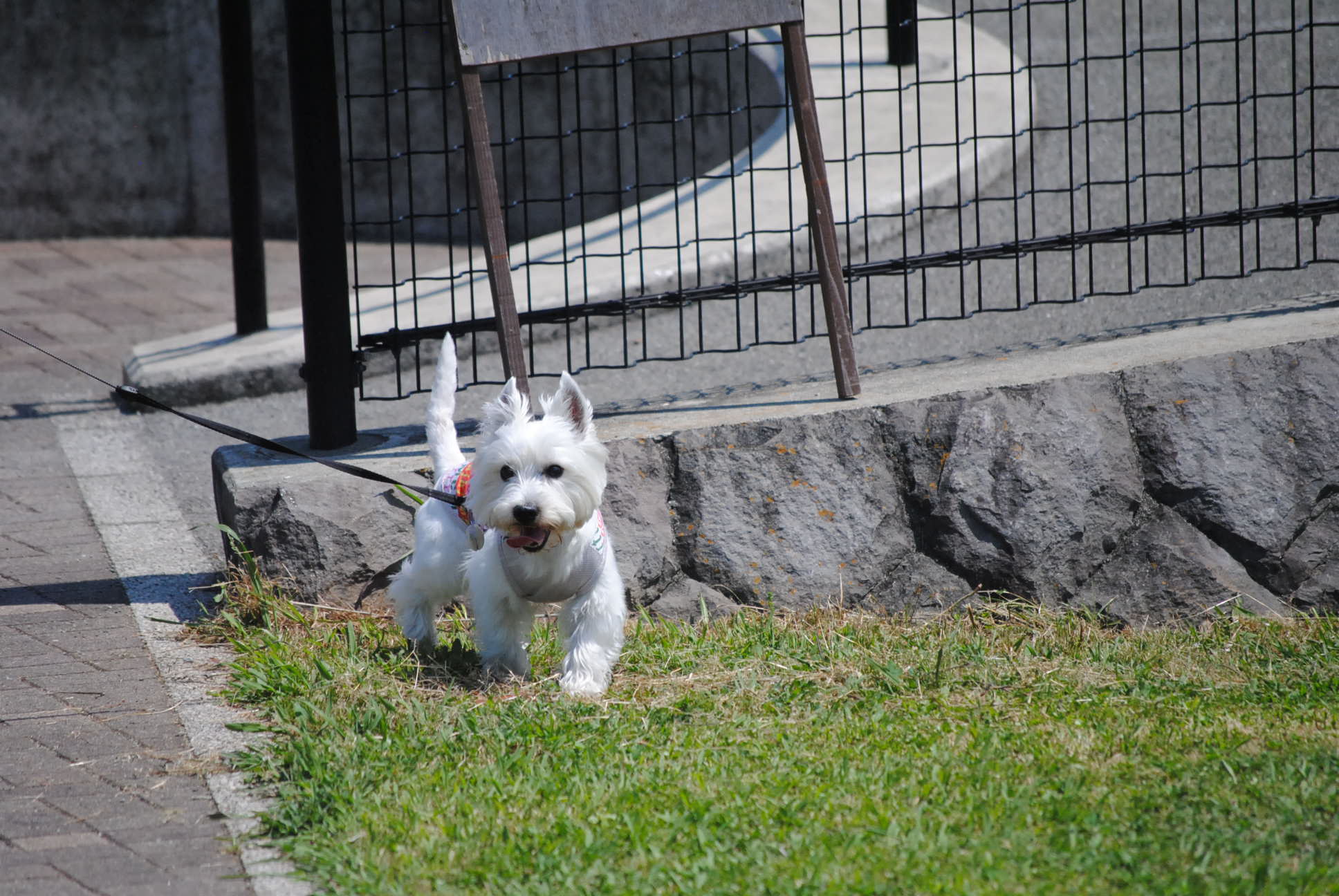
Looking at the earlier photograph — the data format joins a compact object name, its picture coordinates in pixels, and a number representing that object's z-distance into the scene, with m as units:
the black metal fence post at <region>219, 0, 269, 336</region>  13.48
